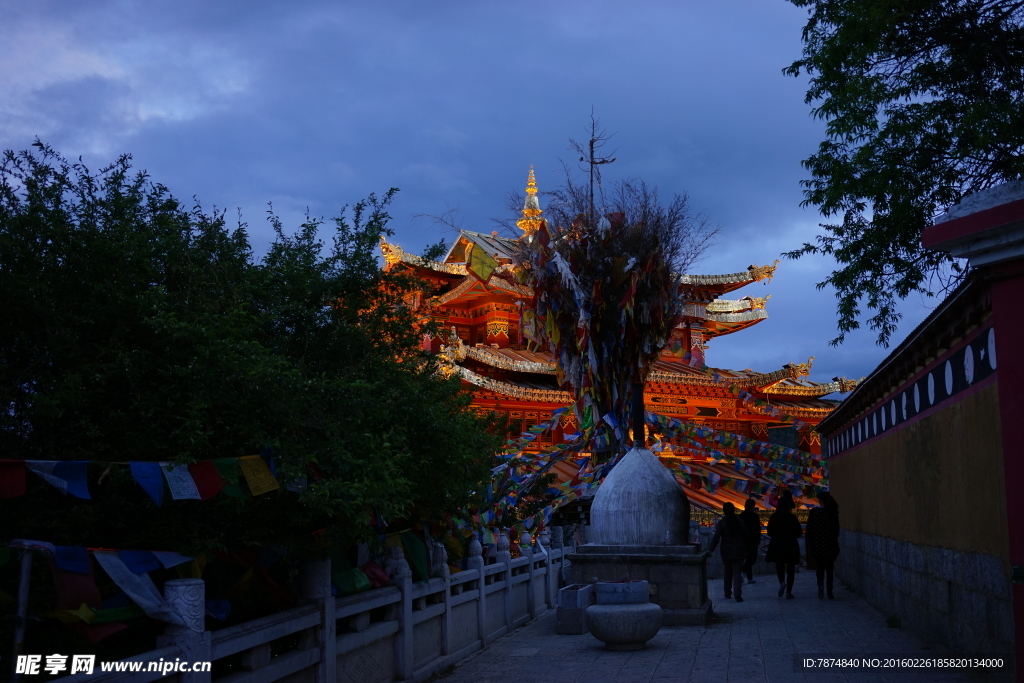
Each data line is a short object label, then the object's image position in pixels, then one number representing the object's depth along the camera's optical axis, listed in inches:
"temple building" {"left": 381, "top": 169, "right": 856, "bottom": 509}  1107.3
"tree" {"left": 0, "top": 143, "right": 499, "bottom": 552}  236.5
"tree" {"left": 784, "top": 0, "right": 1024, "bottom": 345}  470.0
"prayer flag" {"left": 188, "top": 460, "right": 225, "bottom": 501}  229.3
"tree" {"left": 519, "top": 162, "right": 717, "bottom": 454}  700.0
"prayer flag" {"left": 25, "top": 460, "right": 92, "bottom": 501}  213.2
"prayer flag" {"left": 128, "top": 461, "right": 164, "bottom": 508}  220.5
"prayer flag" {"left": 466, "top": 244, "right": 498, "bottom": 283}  1143.6
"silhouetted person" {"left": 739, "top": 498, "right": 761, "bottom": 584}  641.6
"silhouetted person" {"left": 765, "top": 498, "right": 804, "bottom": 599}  612.1
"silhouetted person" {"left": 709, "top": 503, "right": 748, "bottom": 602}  608.4
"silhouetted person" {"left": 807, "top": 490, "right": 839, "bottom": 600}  585.6
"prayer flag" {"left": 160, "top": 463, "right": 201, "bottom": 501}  223.0
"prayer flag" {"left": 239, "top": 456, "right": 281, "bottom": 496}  233.1
